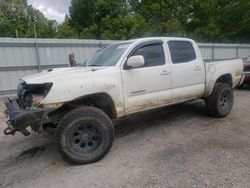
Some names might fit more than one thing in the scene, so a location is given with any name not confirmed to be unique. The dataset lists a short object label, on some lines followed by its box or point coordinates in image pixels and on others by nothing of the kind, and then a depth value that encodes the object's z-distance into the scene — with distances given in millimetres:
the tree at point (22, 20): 24189
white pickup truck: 2688
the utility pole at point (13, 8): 28278
